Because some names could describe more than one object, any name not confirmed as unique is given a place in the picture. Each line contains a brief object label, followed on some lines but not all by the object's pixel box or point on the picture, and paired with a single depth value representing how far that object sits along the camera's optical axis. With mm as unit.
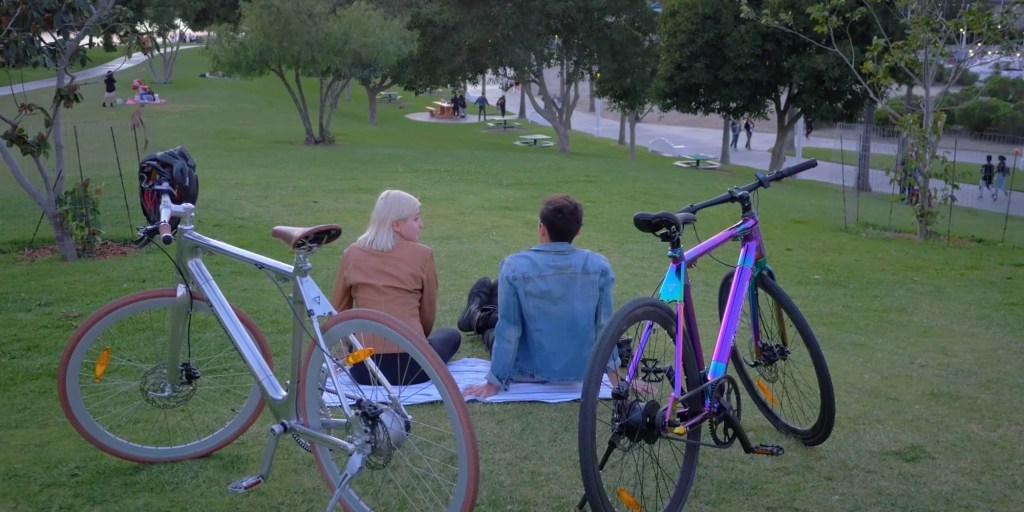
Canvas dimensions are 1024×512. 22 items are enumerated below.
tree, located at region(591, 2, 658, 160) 31391
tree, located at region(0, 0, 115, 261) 9039
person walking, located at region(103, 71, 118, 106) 33556
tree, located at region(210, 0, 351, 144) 24109
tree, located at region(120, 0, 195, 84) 38041
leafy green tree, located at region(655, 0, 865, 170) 26656
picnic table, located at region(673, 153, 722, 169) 33925
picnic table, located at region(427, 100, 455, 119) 50969
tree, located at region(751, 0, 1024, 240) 13164
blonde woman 5402
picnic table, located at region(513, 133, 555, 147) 37681
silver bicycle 3656
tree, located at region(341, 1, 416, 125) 26222
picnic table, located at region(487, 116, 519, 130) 46950
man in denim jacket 5465
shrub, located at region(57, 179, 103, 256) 9773
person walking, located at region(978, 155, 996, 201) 27172
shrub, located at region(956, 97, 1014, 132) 40650
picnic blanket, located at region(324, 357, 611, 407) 4285
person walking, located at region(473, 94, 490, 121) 51375
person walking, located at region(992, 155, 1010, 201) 27625
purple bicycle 3842
